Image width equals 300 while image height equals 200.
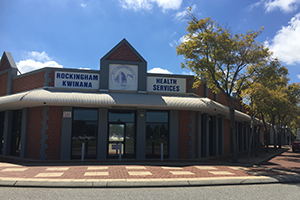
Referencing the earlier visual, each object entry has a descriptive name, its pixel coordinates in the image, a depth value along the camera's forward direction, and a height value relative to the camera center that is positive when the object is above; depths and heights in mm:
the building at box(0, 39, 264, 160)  14227 +987
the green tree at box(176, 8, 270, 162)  13680 +4382
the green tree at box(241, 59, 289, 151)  14570 +3211
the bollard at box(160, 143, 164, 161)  14156 -1138
